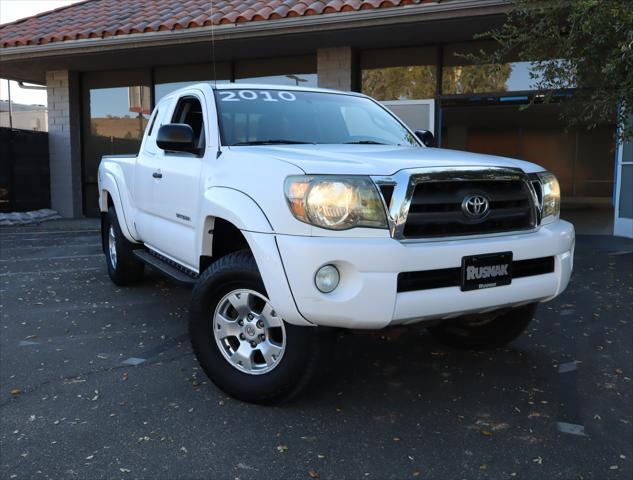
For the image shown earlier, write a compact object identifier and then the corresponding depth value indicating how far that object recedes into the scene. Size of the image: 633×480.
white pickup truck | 2.87
